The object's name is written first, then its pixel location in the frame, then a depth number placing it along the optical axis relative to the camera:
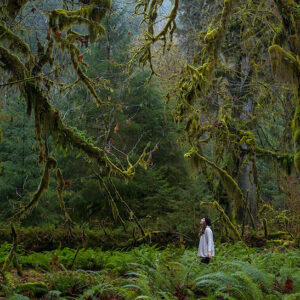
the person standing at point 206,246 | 7.49
